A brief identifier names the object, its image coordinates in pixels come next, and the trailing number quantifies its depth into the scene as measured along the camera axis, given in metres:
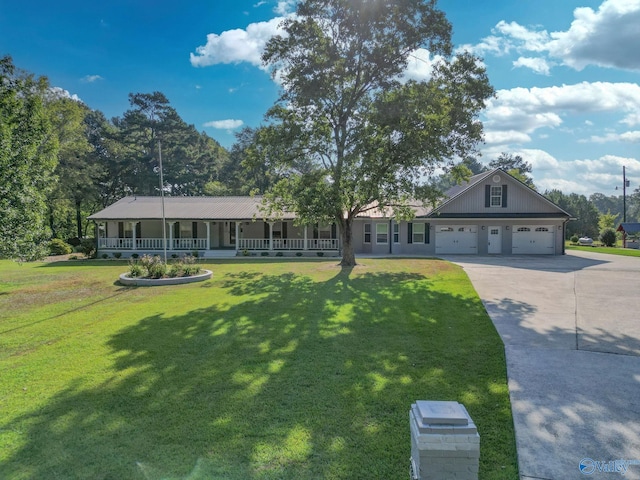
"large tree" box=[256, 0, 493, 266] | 15.37
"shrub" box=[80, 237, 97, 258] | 23.39
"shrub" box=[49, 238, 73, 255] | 25.45
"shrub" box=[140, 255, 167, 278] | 13.29
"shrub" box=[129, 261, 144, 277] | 13.41
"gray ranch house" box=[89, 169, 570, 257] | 23.33
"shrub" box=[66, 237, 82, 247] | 30.01
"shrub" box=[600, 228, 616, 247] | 34.69
